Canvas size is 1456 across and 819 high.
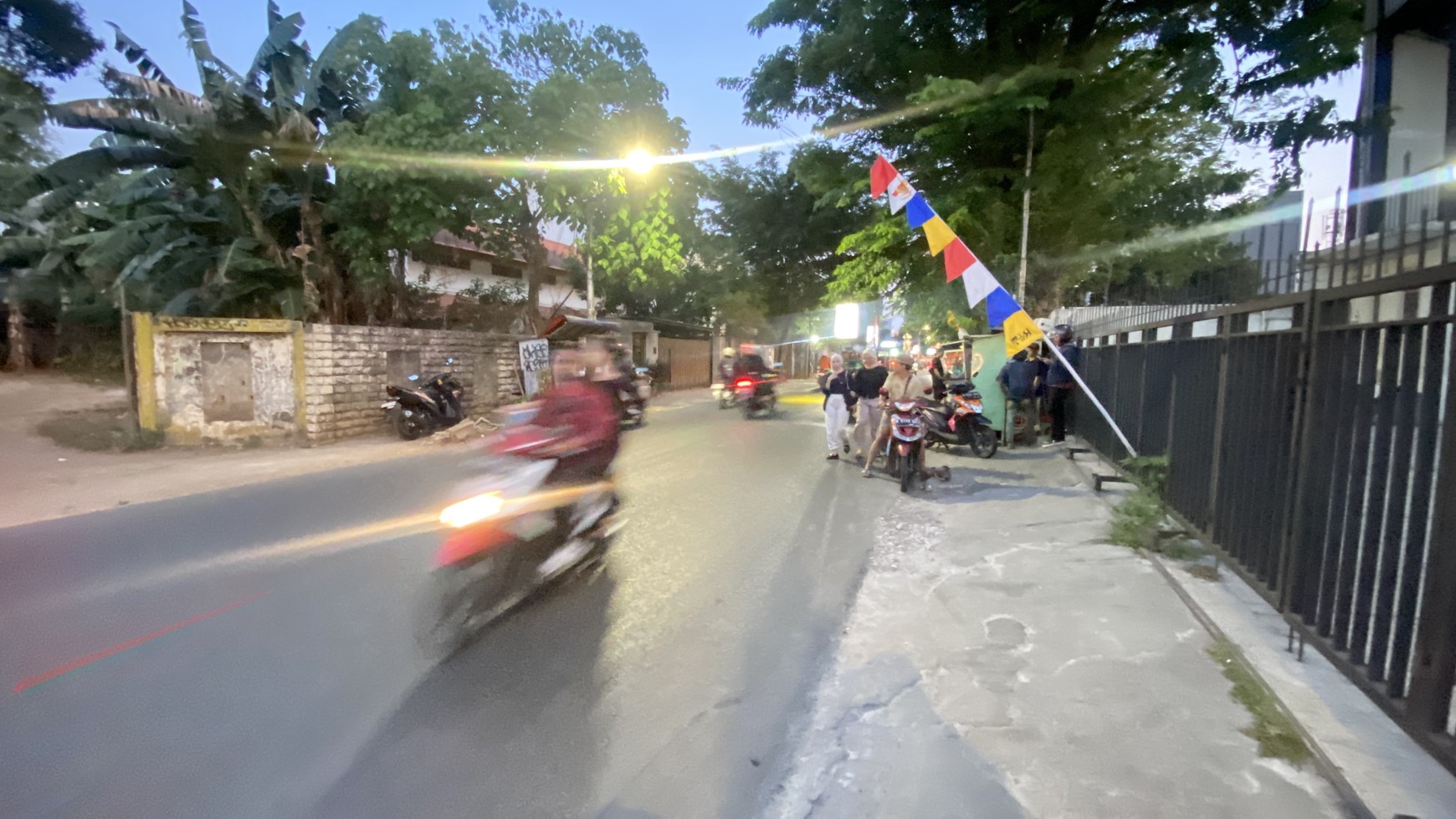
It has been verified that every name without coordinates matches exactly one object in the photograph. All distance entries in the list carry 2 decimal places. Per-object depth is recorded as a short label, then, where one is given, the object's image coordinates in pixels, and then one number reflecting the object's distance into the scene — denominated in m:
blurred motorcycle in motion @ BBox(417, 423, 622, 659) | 4.73
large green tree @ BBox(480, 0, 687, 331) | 16.14
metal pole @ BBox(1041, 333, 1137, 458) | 6.99
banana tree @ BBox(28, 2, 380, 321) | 12.41
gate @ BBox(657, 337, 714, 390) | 27.77
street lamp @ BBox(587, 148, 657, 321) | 16.23
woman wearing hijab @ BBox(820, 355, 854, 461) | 10.23
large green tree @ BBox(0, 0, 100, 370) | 11.62
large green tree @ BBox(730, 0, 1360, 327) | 11.36
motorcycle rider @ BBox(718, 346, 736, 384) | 17.05
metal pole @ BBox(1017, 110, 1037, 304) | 12.49
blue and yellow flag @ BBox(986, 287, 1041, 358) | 7.89
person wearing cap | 8.49
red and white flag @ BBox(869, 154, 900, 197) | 9.80
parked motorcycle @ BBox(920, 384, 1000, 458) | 10.41
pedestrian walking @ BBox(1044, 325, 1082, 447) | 10.60
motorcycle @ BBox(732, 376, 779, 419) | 16.11
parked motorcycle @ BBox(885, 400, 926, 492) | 8.20
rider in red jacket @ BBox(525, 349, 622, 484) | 5.36
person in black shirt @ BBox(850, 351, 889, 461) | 9.50
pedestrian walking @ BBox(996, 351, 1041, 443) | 10.45
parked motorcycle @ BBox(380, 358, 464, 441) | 12.82
